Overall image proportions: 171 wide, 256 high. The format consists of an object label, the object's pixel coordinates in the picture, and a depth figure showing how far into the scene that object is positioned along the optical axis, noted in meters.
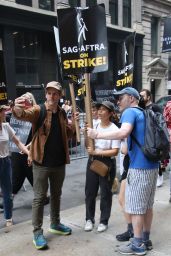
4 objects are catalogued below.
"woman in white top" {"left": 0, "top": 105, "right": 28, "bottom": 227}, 3.93
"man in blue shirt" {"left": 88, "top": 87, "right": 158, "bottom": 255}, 2.99
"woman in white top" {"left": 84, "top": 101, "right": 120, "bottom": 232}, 3.69
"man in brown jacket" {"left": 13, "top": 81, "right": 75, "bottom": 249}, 3.38
